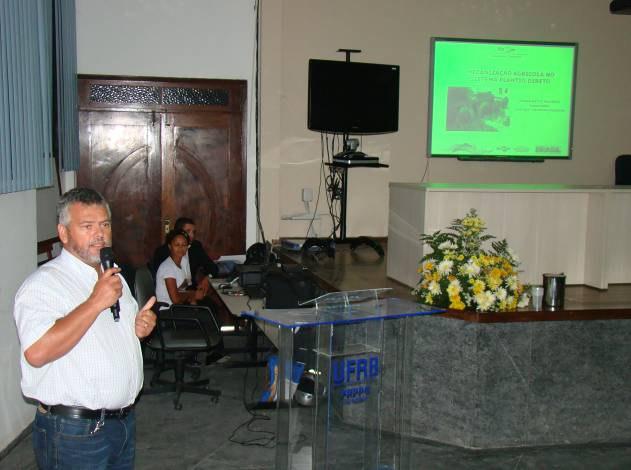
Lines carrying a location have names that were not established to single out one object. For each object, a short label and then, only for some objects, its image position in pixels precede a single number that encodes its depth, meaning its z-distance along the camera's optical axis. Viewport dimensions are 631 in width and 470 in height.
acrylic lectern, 3.24
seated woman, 5.79
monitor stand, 6.97
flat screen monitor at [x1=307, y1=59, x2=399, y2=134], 7.28
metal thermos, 4.49
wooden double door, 7.53
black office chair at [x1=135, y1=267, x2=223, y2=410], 5.14
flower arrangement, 4.29
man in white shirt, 2.25
